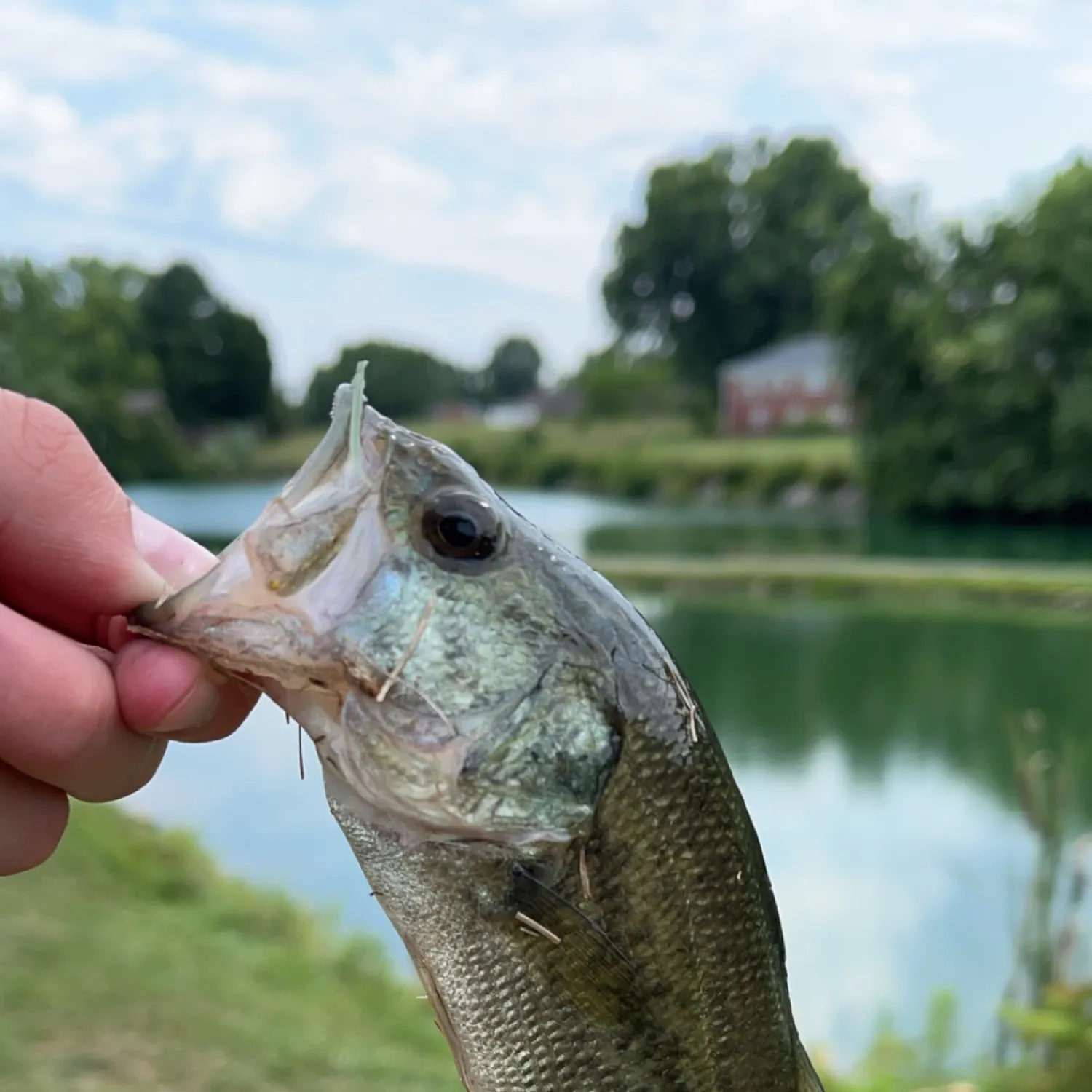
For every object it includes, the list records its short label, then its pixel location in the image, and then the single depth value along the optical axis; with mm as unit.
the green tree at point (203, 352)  28219
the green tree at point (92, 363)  21484
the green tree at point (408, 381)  29438
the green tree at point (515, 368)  51281
